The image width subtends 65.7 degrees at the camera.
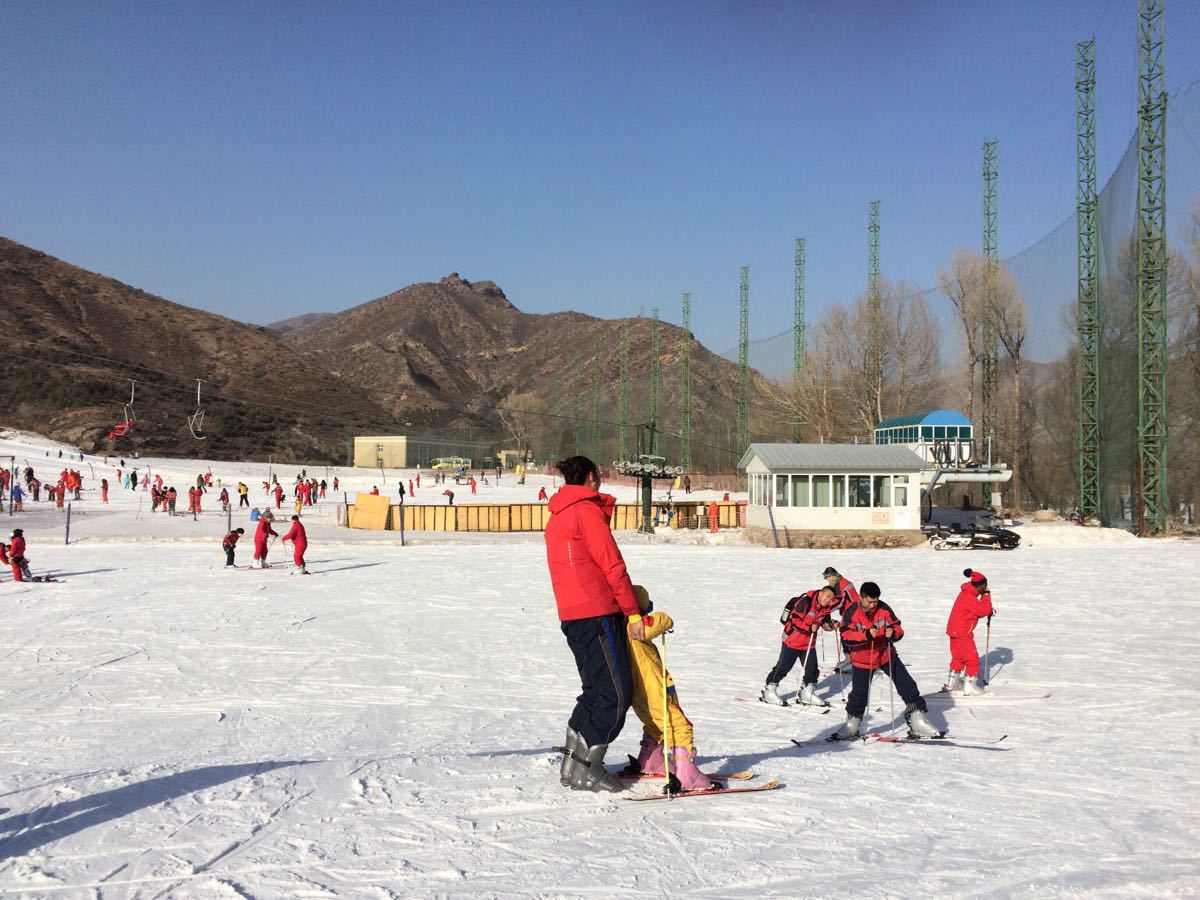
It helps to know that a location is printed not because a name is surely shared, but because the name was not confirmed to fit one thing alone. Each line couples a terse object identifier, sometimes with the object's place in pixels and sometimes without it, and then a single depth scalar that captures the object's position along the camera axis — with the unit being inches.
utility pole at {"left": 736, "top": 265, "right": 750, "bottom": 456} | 2955.2
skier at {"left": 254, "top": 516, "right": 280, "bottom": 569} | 805.5
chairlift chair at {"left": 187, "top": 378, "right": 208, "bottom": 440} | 3926.4
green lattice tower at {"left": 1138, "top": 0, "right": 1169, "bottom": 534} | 1389.0
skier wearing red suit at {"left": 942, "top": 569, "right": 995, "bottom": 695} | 384.2
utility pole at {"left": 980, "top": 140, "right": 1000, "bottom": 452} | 2154.3
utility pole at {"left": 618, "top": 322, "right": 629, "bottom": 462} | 3038.1
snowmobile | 1154.7
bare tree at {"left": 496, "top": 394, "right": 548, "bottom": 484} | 4805.6
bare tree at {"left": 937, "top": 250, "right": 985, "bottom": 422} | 2231.8
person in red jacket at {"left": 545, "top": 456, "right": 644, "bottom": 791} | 190.7
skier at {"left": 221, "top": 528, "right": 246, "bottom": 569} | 796.6
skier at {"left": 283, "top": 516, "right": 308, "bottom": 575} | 783.1
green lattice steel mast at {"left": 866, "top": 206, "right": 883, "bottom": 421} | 2389.3
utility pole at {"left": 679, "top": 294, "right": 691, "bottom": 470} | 2978.1
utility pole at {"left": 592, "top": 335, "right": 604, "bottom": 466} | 3377.5
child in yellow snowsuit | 195.8
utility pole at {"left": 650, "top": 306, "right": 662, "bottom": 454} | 2955.2
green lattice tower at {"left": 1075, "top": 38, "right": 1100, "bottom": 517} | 1621.6
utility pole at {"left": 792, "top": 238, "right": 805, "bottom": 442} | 2822.3
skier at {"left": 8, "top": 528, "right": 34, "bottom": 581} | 705.0
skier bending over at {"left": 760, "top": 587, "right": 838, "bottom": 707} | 355.3
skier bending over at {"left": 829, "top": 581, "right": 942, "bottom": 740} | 297.4
